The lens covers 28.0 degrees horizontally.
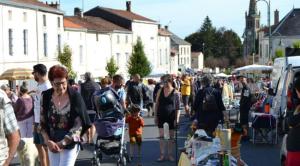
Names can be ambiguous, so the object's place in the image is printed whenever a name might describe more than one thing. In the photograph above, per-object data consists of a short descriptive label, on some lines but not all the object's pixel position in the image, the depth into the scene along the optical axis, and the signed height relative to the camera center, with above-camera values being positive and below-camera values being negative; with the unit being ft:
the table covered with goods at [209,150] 26.10 -3.76
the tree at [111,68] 212.02 +0.00
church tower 510.99 +34.04
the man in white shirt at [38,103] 30.14 -1.85
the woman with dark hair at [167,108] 40.09 -2.71
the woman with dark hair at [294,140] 20.77 -2.57
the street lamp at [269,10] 137.08 +12.96
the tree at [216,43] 492.95 +19.90
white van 45.70 +0.12
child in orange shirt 41.06 -3.93
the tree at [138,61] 240.73 +2.70
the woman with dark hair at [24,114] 35.24 -2.67
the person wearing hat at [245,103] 52.90 -3.29
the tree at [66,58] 166.20 +2.86
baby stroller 37.17 -3.64
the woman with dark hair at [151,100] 77.60 -4.16
